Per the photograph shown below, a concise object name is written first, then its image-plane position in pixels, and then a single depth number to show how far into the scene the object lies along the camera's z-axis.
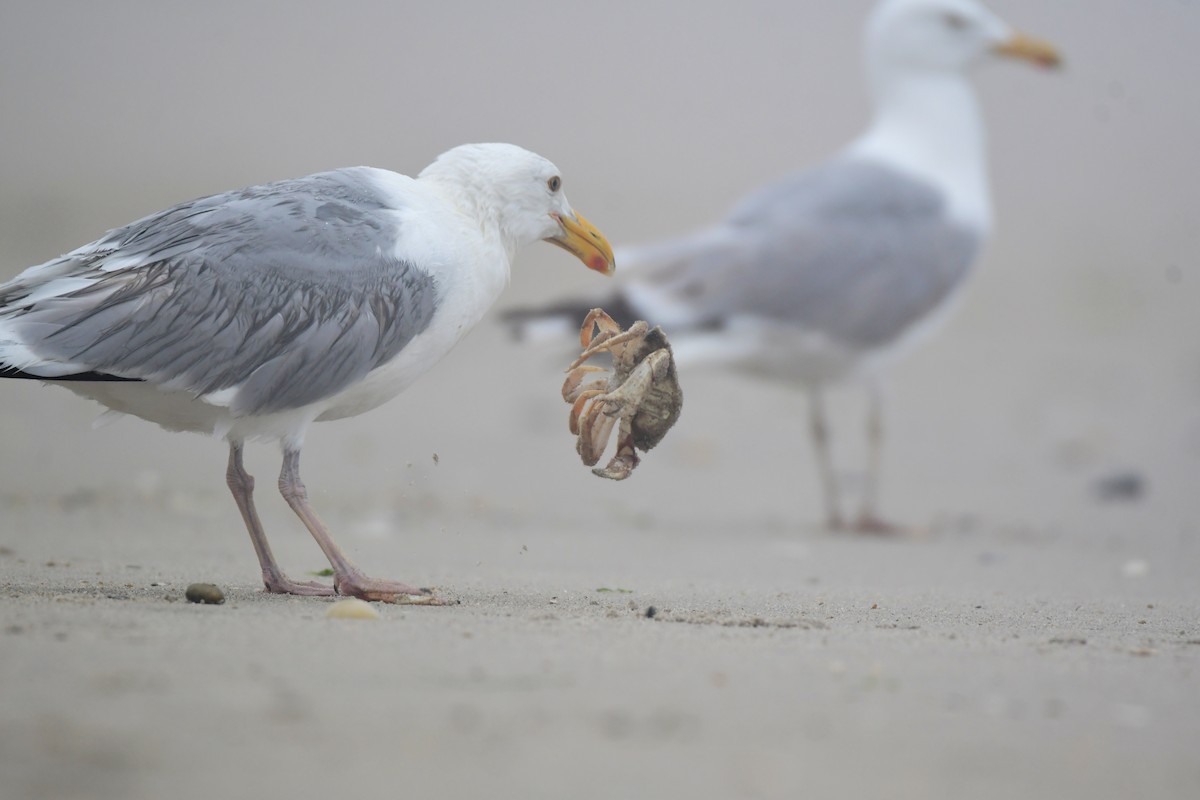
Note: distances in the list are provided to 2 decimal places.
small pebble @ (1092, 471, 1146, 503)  17.22
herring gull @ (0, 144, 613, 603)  9.02
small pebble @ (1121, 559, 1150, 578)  13.01
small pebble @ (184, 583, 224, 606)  8.76
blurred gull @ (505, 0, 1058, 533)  17.00
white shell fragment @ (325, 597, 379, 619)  8.30
